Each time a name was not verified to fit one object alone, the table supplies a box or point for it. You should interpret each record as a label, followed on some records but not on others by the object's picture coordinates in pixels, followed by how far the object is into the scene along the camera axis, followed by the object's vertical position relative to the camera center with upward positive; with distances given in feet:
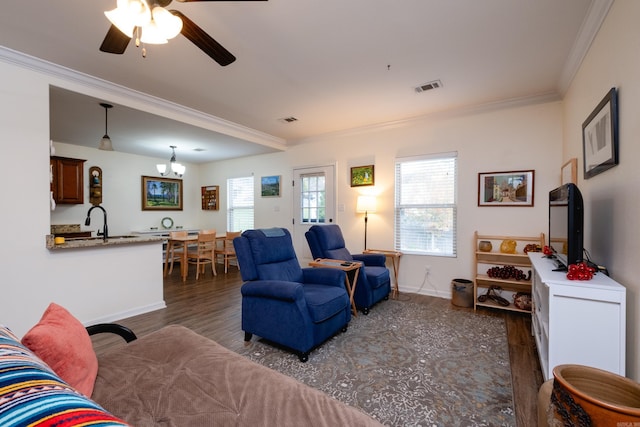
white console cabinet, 5.11 -2.07
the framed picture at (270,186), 18.88 +1.76
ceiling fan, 4.57 +3.40
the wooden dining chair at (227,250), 18.95 -2.53
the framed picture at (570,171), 8.98 +1.31
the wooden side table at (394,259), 13.64 -2.32
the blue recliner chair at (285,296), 7.71 -2.46
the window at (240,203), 20.84 +0.67
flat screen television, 6.08 -0.34
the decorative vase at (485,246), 11.79 -1.42
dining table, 17.17 -2.09
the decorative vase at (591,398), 3.14 -2.26
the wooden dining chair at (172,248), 17.82 -2.28
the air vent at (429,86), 10.16 +4.58
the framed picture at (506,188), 11.49 +0.95
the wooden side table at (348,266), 10.27 -1.94
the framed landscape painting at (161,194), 20.90 +1.43
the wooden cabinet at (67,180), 15.74 +1.87
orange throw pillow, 3.47 -1.75
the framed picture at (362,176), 15.12 +1.92
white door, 16.52 +0.67
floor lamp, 14.39 +0.39
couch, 1.74 -2.30
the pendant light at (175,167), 16.28 +2.59
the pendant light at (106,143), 11.62 +2.85
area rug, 5.78 -3.97
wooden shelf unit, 11.19 -2.19
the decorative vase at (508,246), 11.40 -1.40
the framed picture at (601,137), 5.84 +1.71
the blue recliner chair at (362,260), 11.03 -2.20
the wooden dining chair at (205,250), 17.48 -2.32
